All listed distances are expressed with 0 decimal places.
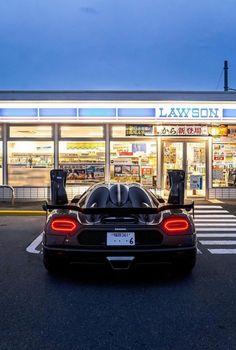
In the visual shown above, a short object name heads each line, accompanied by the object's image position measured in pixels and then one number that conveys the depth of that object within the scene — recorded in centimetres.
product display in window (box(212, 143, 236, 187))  1534
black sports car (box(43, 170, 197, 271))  537
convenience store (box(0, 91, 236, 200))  1509
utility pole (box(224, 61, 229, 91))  3781
